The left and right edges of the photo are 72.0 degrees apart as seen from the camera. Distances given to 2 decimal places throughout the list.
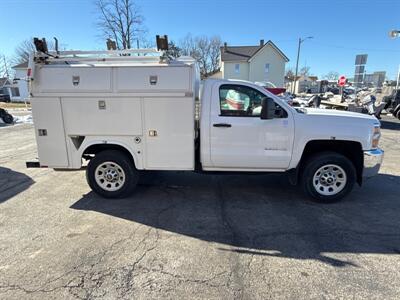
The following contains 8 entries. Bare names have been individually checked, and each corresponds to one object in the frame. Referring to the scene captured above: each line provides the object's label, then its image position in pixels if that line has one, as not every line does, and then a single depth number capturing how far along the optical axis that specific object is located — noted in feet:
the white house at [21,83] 146.72
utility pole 130.33
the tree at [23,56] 212.64
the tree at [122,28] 96.68
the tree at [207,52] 209.26
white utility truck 14.85
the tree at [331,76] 351.17
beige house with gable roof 147.33
